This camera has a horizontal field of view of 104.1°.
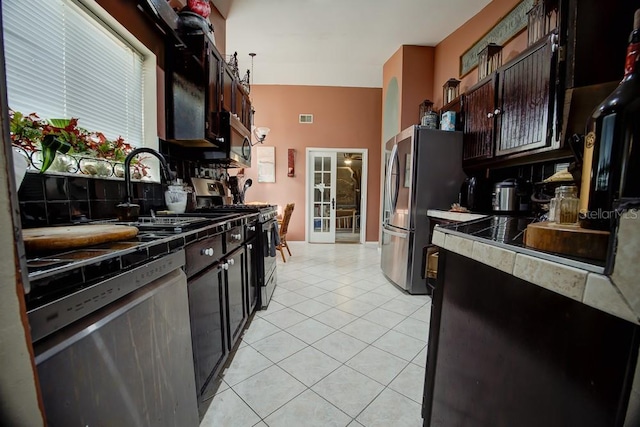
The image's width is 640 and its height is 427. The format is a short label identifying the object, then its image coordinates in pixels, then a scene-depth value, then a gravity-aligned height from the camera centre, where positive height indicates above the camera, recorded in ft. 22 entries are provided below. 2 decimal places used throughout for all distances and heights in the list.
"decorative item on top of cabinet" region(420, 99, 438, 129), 9.87 +3.03
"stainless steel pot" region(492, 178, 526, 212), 6.52 +0.03
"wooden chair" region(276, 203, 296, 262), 12.97 -1.38
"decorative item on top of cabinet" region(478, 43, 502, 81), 7.83 +4.39
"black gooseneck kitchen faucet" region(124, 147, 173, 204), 4.17 +0.40
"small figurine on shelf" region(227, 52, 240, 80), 8.72 +4.54
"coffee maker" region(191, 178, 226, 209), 7.78 +0.01
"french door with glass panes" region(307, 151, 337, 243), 18.10 -0.21
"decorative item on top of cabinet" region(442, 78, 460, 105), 10.06 +4.37
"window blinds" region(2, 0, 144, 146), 3.55 +2.11
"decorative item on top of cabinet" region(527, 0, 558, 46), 5.47 +4.08
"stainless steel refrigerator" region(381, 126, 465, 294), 8.72 +0.37
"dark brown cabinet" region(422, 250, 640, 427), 1.40 -1.17
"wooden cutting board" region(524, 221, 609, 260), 1.59 -0.29
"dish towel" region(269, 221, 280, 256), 8.45 -1.60
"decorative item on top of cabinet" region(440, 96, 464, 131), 8.95 +2.83
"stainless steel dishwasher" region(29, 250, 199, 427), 1.54 -1.25
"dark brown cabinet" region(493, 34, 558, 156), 5.29 +2.32
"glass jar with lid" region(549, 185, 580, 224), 2.19 -0.10
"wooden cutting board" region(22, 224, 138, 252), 2.02 -0.43
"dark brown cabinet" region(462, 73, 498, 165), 7.25 +2.39
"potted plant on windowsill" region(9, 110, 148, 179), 3.39 +0.67
